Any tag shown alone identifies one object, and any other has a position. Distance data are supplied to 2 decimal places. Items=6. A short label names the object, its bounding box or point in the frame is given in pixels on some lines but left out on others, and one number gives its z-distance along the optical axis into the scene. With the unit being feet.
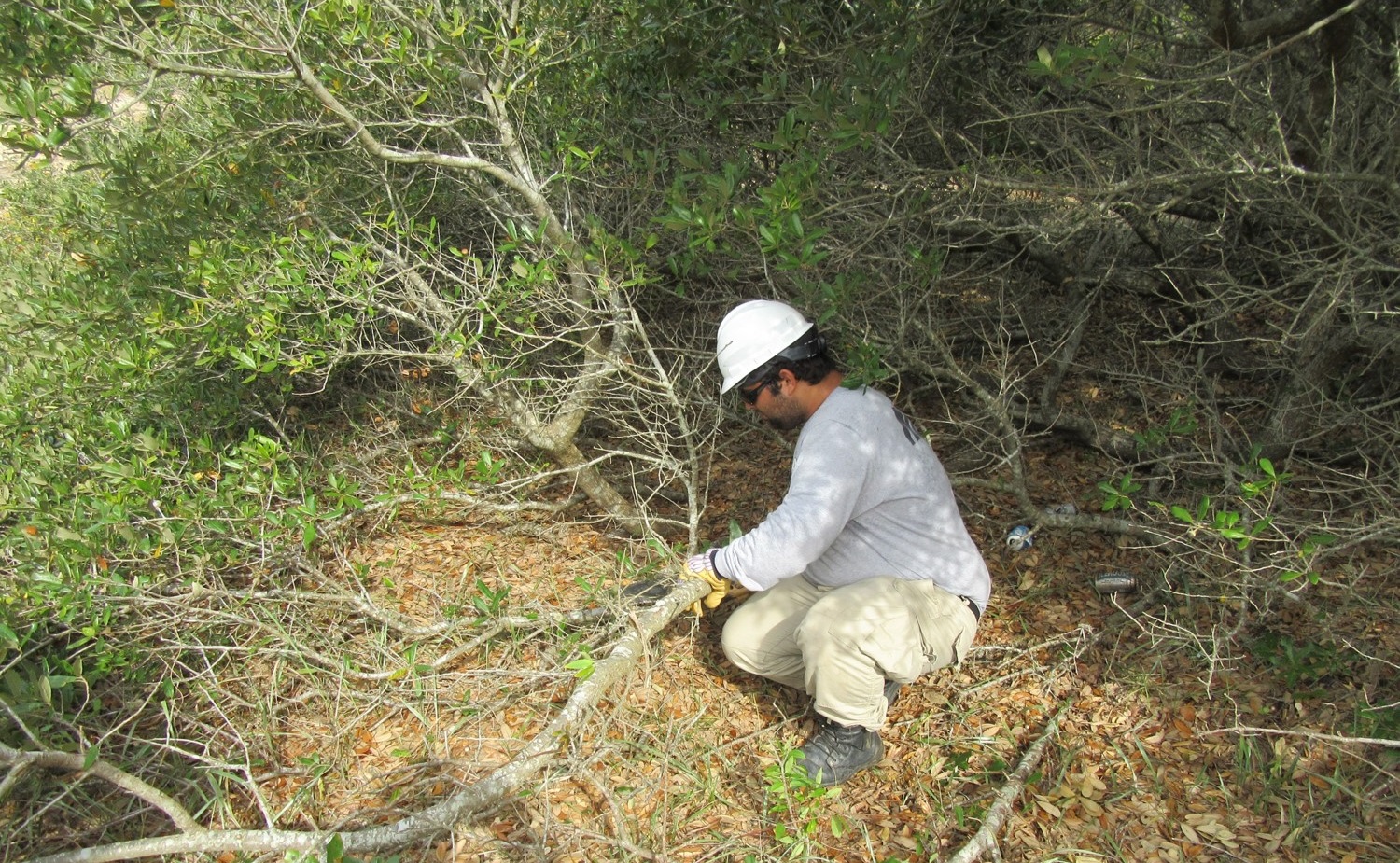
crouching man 9.32
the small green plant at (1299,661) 9.95
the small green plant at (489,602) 11.46
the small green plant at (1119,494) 10.84
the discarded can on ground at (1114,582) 11.76
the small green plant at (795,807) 8.77
